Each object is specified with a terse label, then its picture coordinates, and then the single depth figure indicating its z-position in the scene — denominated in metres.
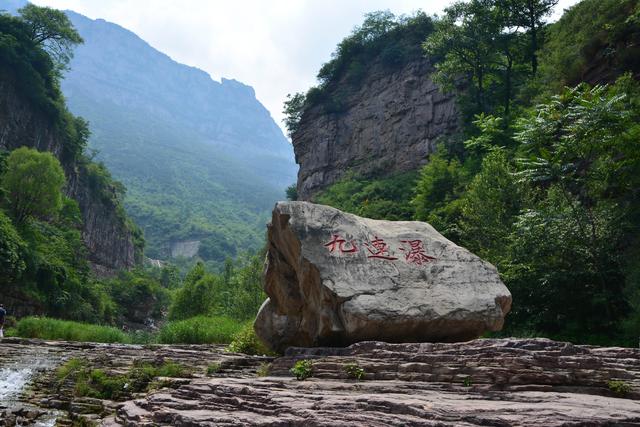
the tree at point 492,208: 15.91
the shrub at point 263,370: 9.22
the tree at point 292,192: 46.34
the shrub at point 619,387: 5.60
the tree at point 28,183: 32.38
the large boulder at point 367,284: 8.86
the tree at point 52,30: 43.66
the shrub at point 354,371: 7.16
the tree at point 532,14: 26.48
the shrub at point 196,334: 18.88
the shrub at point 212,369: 9.70
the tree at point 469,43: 27.81
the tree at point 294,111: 46.69
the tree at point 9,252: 26.03
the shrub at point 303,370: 7.66
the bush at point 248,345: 12.68
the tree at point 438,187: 23.14
